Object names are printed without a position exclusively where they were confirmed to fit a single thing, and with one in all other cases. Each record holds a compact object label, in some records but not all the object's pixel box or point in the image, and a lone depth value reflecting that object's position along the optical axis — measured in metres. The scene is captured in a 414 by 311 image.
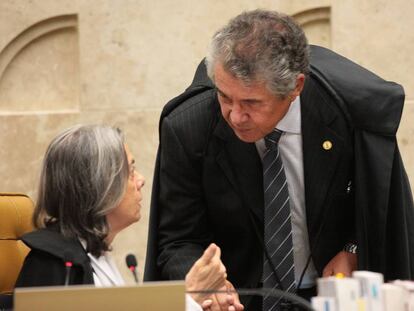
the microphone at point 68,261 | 6.61
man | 7.93
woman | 6.91
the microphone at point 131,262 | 6.82
